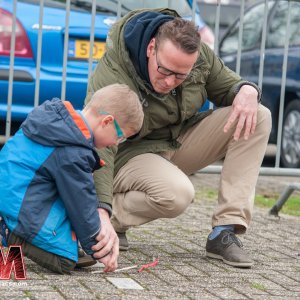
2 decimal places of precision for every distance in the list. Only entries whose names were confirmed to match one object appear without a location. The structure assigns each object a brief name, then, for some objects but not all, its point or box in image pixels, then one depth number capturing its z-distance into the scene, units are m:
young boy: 5.90
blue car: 9.26
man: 6.53
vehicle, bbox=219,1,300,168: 11.78
